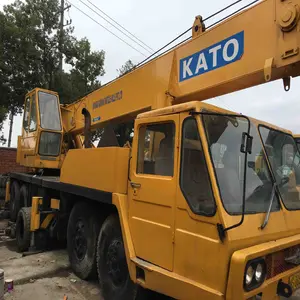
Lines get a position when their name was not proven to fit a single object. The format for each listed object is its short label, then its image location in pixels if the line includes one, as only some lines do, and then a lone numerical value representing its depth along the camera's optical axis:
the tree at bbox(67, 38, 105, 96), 17.81
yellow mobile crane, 2.60
